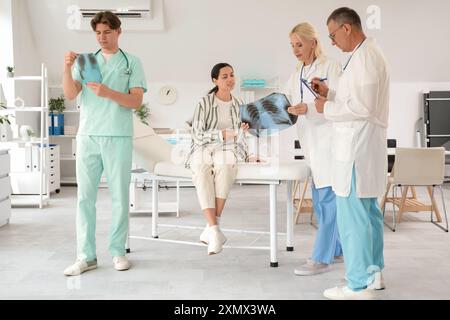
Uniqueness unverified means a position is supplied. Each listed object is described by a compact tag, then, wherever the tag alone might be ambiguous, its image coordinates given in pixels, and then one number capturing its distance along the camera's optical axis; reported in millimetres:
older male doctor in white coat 2488
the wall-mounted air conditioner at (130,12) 6801
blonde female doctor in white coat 3154
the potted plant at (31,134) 5926
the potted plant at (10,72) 5853
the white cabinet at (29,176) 6047
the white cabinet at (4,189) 4660
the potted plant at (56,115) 7379
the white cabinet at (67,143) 7652
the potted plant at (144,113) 7675
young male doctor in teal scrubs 3100
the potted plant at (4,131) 5836
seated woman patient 3236
